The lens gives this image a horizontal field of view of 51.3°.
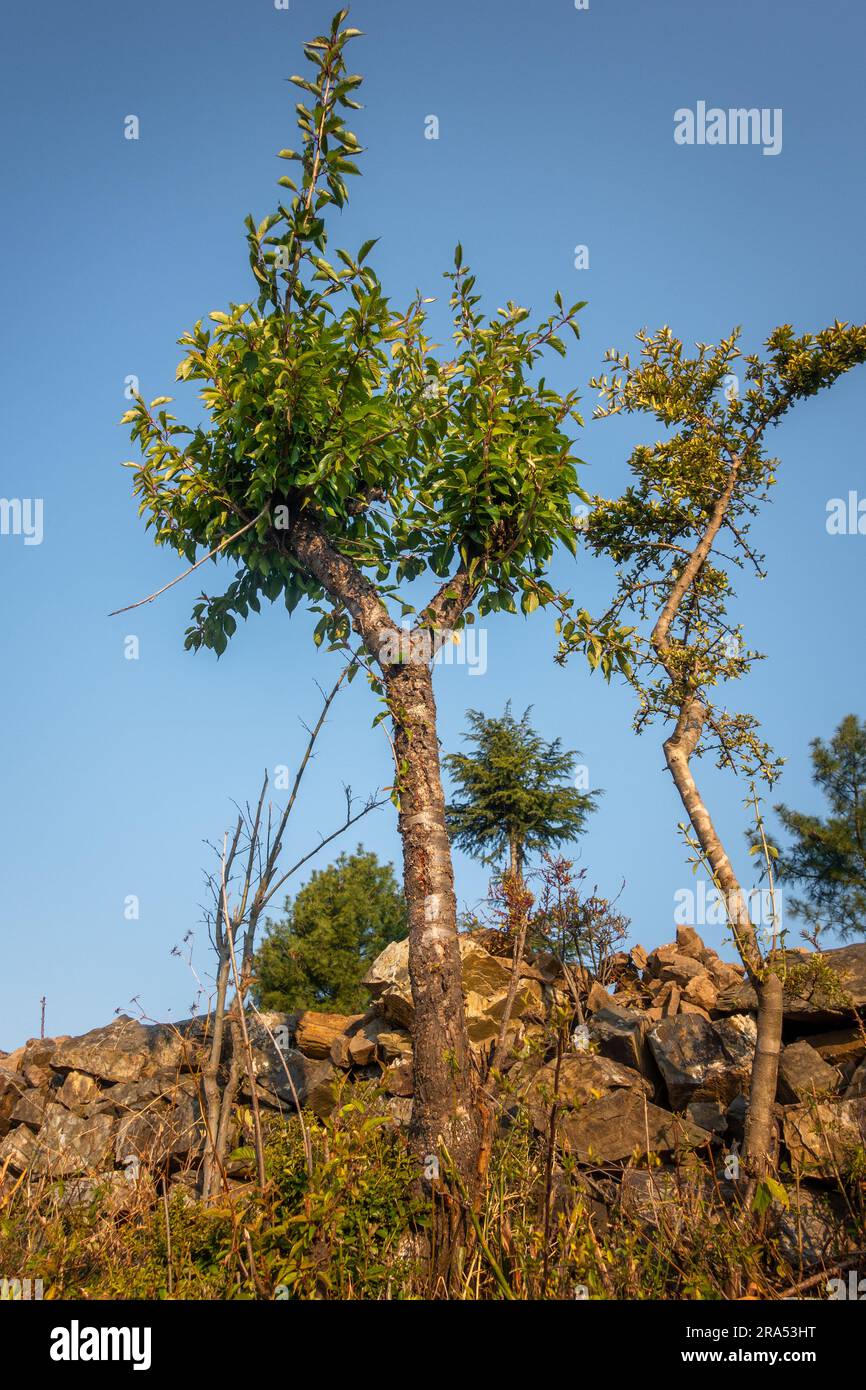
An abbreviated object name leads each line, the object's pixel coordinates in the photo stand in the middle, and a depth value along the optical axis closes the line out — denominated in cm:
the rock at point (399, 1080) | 876
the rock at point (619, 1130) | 757
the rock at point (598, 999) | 1087
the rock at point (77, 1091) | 1023
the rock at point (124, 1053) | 1054
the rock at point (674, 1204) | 455
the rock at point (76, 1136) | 846
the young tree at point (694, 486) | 954
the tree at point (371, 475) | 721
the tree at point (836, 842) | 1886
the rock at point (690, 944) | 1255
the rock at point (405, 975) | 997
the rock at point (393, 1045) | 964
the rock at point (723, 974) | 1085
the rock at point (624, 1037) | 882
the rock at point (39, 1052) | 1138
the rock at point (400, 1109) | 817
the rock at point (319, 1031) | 1000
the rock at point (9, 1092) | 1052
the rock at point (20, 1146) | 934
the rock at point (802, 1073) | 785
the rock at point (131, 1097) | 973
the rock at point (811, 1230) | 455
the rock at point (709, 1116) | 813
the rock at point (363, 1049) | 967
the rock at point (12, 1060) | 1199
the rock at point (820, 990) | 783
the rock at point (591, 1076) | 760
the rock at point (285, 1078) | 918
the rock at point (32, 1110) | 1017
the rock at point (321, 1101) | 891
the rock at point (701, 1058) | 841
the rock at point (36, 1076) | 1095
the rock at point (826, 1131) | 583
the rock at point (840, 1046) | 843
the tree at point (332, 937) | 1714
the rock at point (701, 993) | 1014
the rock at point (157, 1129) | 830
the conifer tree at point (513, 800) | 2144
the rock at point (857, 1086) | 733
